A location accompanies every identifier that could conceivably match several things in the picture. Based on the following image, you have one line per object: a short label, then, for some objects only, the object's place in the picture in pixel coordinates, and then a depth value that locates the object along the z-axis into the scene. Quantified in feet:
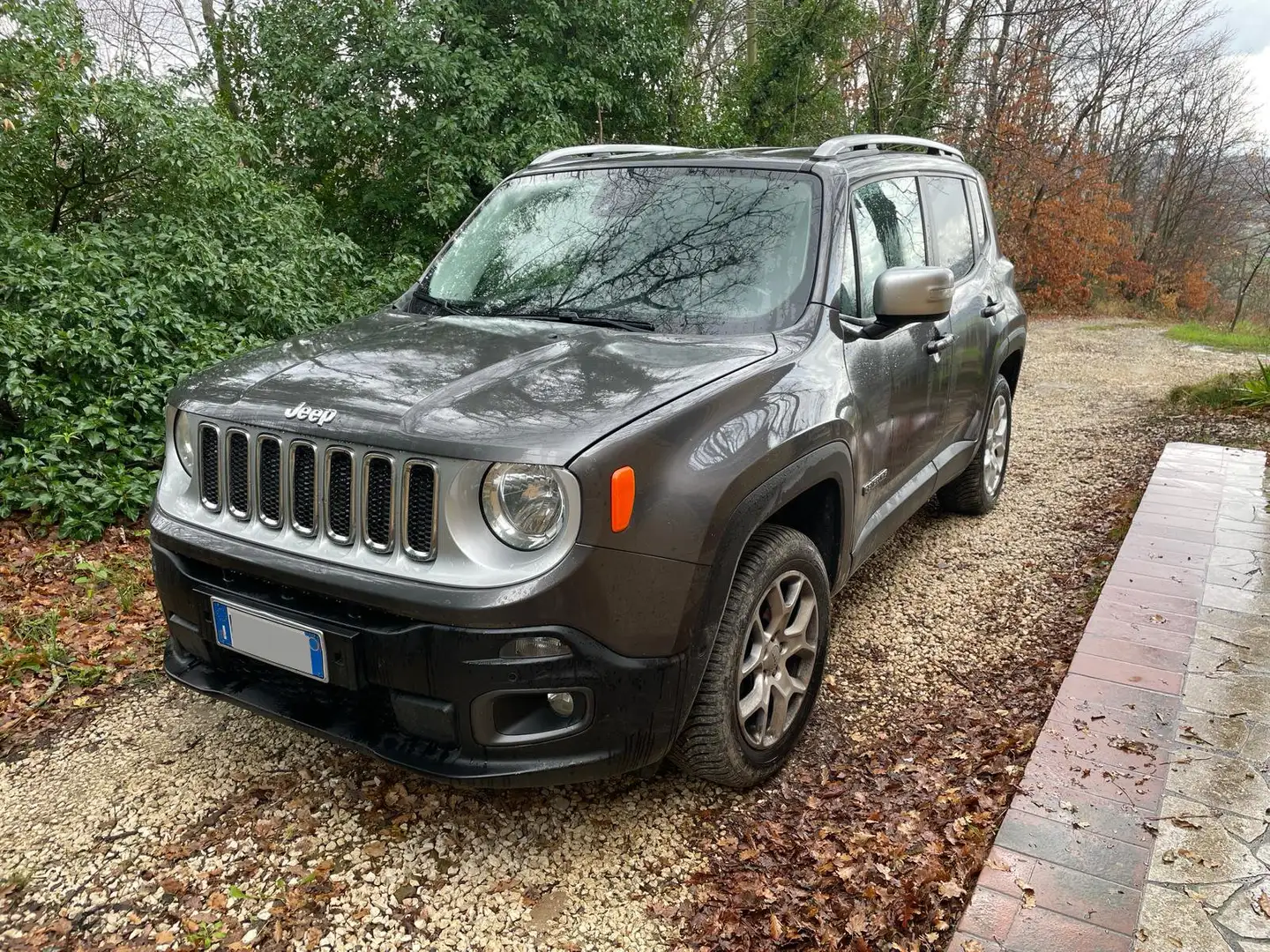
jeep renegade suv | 6.56
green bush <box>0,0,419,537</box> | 15.44
